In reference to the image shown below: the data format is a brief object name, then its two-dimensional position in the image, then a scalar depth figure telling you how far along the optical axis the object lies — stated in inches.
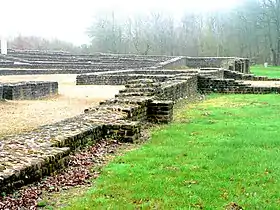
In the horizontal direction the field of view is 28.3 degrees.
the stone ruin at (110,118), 235.3
